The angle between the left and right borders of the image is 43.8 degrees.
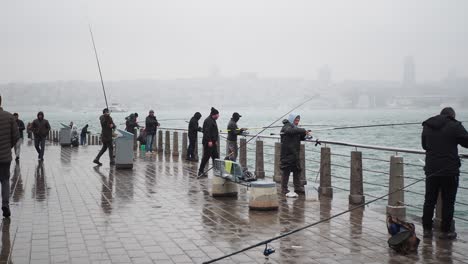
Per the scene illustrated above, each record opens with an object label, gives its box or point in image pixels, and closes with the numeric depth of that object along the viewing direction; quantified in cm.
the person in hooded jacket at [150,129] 2336
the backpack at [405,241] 700
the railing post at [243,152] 1648
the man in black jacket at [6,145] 890
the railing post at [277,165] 1412
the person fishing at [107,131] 1817
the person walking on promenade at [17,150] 1991
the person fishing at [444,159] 799
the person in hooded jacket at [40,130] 2072
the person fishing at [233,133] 1656
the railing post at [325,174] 1188
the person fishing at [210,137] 1525
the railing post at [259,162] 1541
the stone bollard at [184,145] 2190
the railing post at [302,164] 1280
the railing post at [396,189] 943
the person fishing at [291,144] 1161
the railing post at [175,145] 2308
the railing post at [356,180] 1076
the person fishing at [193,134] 2002
